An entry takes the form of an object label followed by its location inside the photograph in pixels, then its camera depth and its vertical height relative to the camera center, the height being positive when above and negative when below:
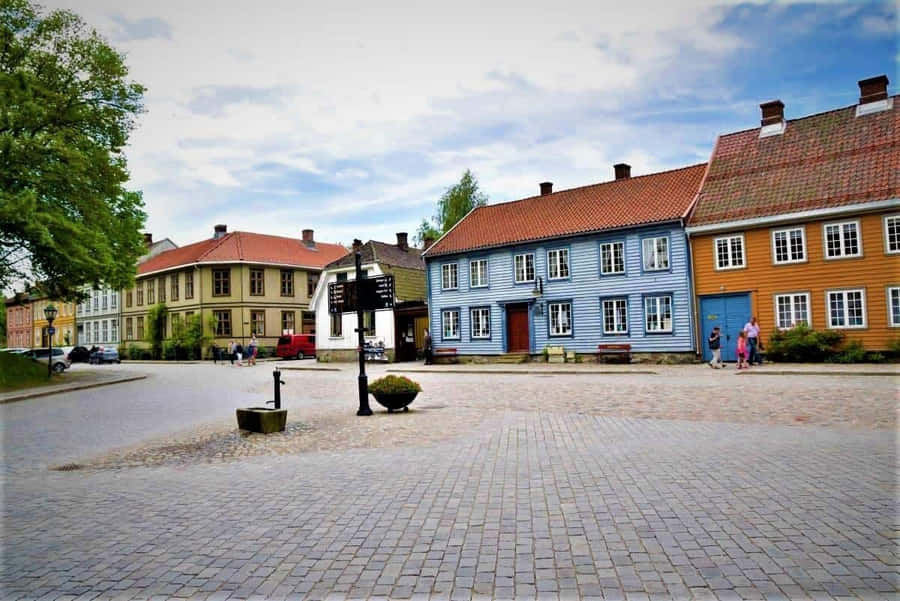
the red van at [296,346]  51.12 -0.34
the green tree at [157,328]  58.81 +1.70
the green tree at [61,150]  22.98 +7.33
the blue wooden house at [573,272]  28.31 +2.88
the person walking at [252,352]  40.22 -0.52
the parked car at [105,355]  50.84 -0.50
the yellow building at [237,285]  55.59 +5.23
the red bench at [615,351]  28.66 -0.89
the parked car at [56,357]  35.38 -0.38
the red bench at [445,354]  34.59 -0.91
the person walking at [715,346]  23.72 -0.70
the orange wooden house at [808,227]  23.16 +3.67
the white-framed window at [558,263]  31.44 +3.30
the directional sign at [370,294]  14.35 +0.99
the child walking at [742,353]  22.41 -0.93
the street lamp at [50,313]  29.27 +1.68
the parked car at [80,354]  54.66 -0.37
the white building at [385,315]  39.50 +1.49
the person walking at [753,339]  24.00 -0.51
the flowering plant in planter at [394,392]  13.68 -1.11
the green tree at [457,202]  55.86 +11.50
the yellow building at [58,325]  76.06 +3.09
